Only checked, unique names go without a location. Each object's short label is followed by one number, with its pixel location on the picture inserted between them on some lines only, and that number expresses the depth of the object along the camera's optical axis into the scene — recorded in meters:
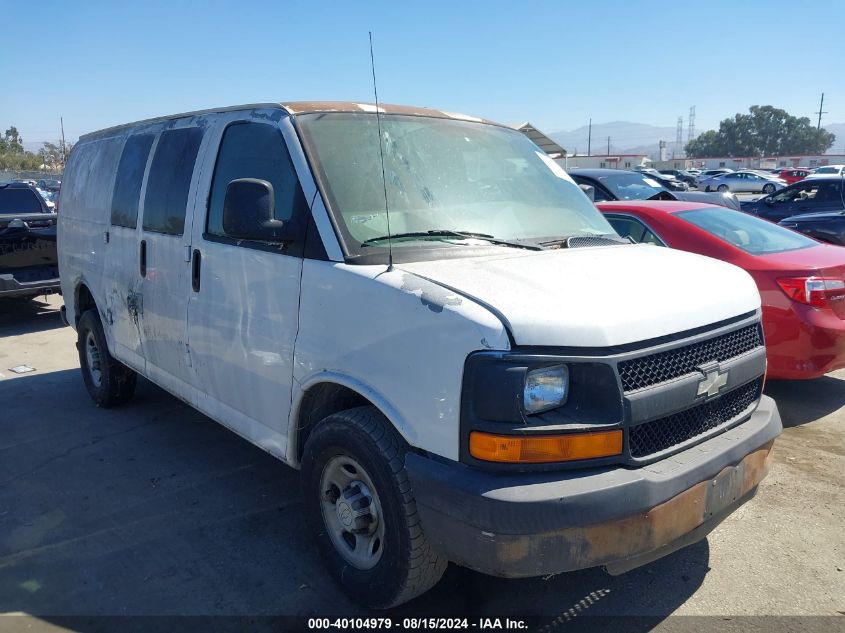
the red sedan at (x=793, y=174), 42.22
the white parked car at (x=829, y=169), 37.92
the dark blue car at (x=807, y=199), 14.20
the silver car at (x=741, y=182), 42.74
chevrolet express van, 2.43
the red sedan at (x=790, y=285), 5.05
